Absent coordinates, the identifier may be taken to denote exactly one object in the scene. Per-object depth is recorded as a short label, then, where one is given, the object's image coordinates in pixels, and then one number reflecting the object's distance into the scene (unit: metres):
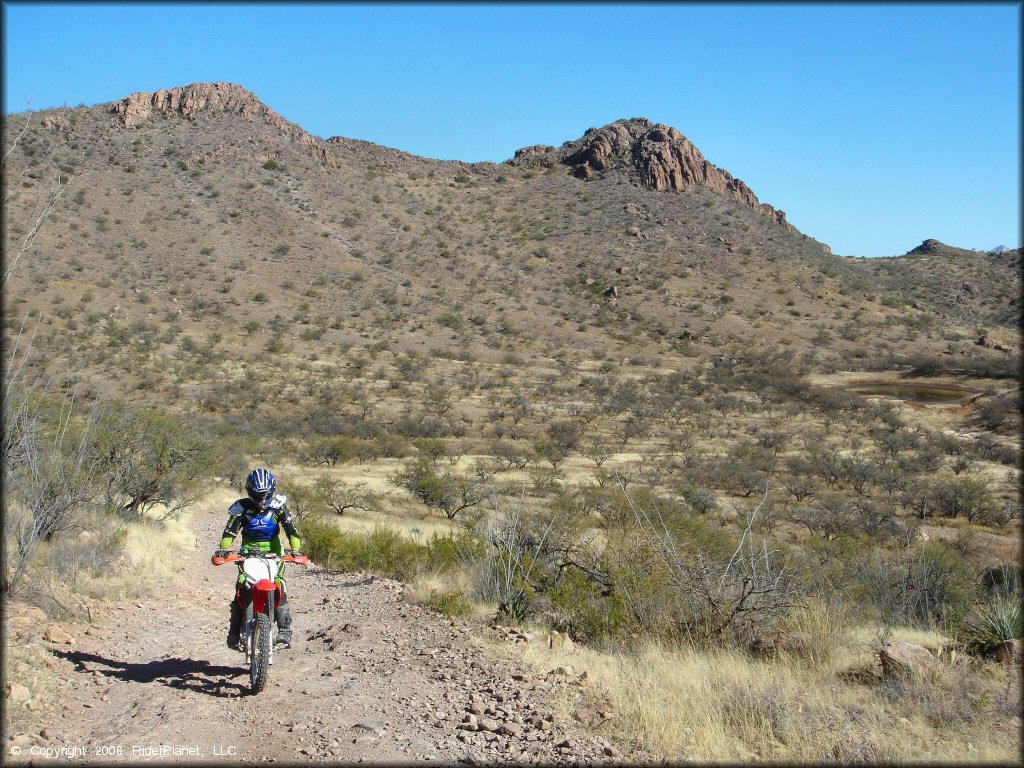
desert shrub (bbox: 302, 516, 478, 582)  10.09
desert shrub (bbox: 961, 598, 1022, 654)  6.95
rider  5.86
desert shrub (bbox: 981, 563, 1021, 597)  11.57
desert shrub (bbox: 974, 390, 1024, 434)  28.50
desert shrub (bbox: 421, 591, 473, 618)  7.89
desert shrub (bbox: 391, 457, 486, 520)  18.70
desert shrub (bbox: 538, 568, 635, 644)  7.47
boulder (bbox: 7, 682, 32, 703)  5.00
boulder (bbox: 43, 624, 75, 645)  6.40
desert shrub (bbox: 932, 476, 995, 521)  19.44
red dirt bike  5.46
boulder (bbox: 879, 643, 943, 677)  5.90
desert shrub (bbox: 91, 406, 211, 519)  12.62
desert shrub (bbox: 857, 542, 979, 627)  9.27
